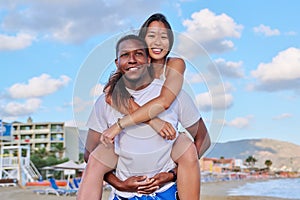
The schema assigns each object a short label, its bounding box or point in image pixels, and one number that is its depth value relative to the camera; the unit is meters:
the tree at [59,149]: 92.05
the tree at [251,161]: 127.12
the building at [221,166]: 90.02
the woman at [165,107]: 2.28
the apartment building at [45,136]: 99.62
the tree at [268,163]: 128.12
